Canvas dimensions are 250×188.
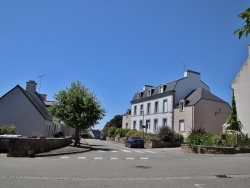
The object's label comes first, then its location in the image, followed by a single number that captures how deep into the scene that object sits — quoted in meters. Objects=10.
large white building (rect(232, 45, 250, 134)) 18.33
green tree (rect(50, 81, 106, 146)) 20.05
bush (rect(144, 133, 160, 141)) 24.51
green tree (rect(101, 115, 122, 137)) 66.24
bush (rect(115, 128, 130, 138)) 36.26
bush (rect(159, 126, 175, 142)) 24.22
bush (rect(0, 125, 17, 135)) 18.78
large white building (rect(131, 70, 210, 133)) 30.45
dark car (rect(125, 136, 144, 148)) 24.70
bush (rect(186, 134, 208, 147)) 16.91
